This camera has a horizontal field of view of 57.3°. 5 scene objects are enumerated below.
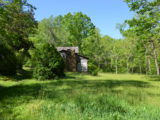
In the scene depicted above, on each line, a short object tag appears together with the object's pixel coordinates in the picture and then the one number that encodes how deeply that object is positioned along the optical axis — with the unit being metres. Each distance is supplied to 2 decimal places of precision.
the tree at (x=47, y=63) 13.12
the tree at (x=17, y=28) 7.10
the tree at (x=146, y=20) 12.39
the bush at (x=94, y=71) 20.56
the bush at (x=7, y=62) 12.92
